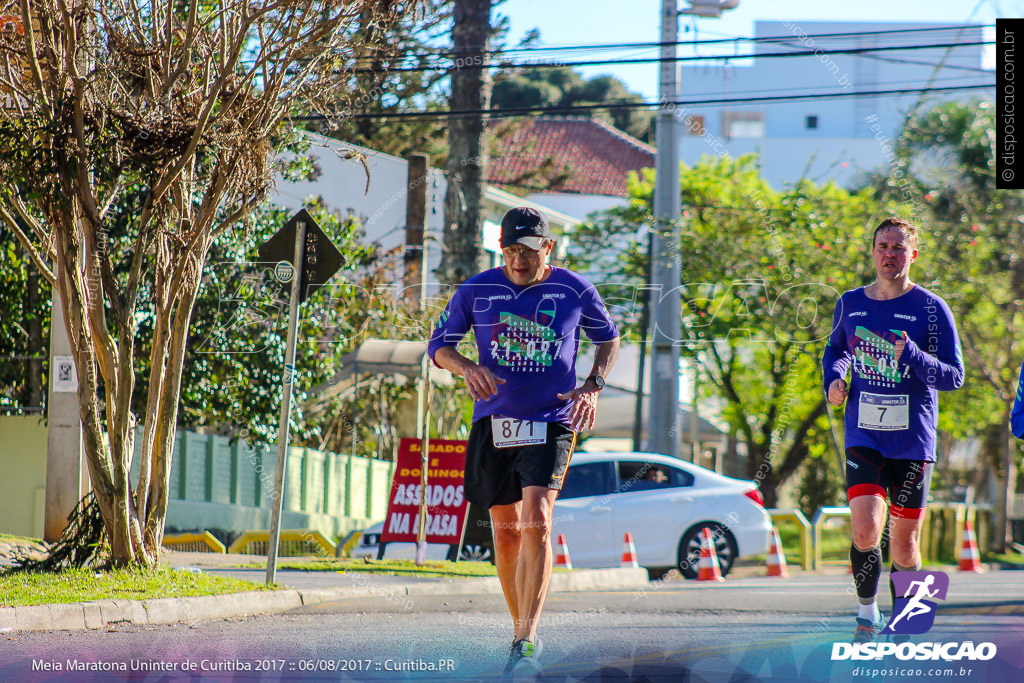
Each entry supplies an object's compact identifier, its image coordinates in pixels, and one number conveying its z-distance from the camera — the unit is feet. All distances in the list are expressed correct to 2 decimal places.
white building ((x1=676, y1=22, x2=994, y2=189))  162.09
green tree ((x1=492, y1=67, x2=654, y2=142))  173.17
